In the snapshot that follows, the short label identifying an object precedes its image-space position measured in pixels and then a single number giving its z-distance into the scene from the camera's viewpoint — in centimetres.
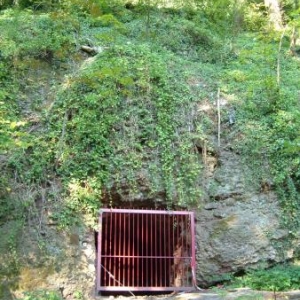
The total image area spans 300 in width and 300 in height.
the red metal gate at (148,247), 750
